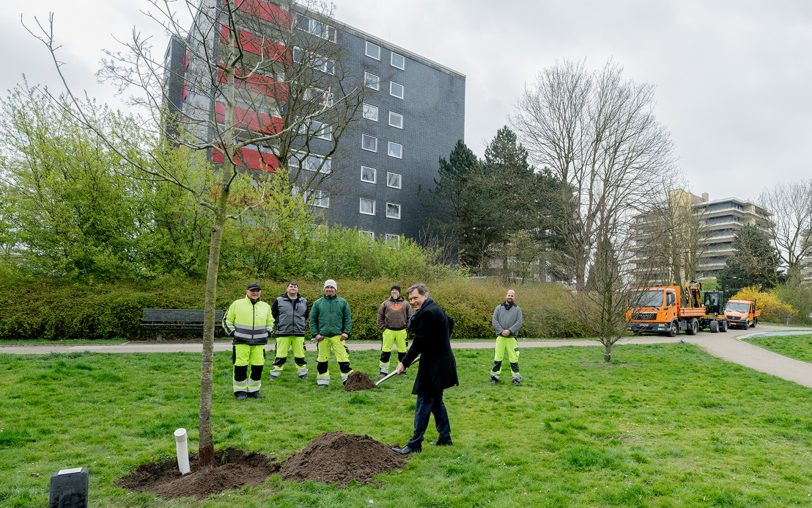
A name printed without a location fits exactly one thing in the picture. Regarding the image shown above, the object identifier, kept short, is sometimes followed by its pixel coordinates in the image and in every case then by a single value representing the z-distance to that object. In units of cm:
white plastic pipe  501
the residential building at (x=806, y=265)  5201
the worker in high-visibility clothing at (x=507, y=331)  1055
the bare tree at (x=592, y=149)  3253
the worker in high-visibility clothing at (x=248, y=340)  857
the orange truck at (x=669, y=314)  2577
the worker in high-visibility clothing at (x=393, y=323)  1102
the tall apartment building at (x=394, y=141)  3906
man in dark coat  615
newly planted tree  522
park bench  1596
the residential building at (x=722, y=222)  10769
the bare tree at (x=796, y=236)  5222
